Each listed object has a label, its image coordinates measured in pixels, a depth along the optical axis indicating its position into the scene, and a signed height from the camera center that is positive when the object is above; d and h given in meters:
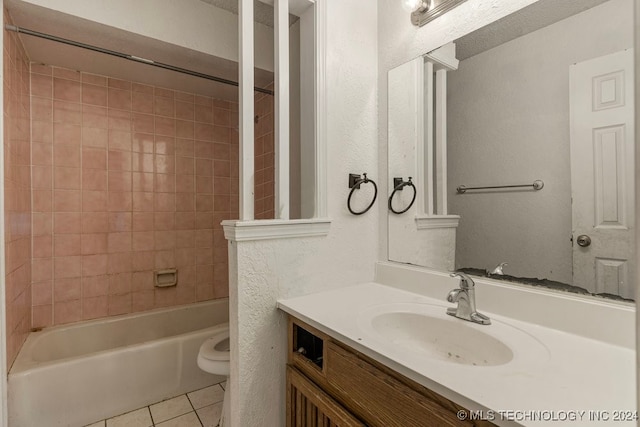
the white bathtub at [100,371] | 1.56 -0.89
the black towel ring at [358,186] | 1.39 +0.12
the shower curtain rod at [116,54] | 1.43 +0.87
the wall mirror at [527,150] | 0.84 +0.21
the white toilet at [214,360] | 1.62 -0.79
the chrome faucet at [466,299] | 0.99 -0.29
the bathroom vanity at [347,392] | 0.68 -0.49
